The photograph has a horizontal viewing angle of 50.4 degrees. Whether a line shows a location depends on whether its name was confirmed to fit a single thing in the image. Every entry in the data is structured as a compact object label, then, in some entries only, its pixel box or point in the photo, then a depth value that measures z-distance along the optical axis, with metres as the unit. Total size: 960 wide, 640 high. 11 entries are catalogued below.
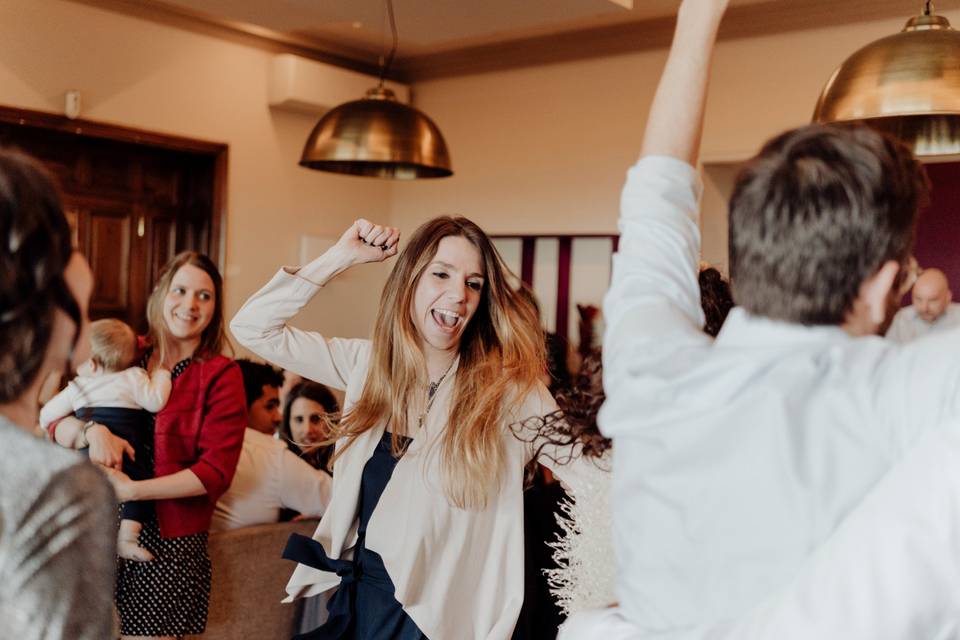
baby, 2.77
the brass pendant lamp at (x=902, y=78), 1.91
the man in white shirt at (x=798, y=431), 0.86
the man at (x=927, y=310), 4.21
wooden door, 5.34
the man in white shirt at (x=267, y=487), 3.25
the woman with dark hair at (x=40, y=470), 0.88
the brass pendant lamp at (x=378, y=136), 3.54
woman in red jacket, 2.78
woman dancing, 2.13
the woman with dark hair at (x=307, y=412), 3.96
